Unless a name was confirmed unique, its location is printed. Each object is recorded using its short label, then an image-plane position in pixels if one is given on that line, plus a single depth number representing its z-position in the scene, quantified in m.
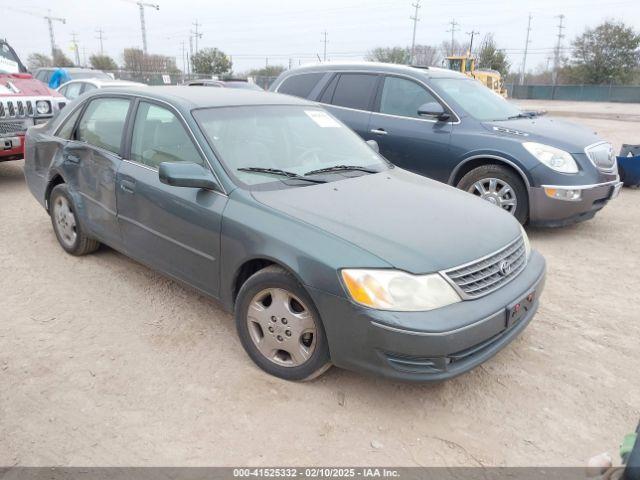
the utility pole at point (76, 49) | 45.16
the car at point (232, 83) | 15.05
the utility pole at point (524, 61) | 67.46
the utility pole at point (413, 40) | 58.03
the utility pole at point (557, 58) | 65.63
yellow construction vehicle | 31.67
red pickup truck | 7.14
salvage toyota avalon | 2.56
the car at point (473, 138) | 5.42
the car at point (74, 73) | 14.45
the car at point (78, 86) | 11.25
